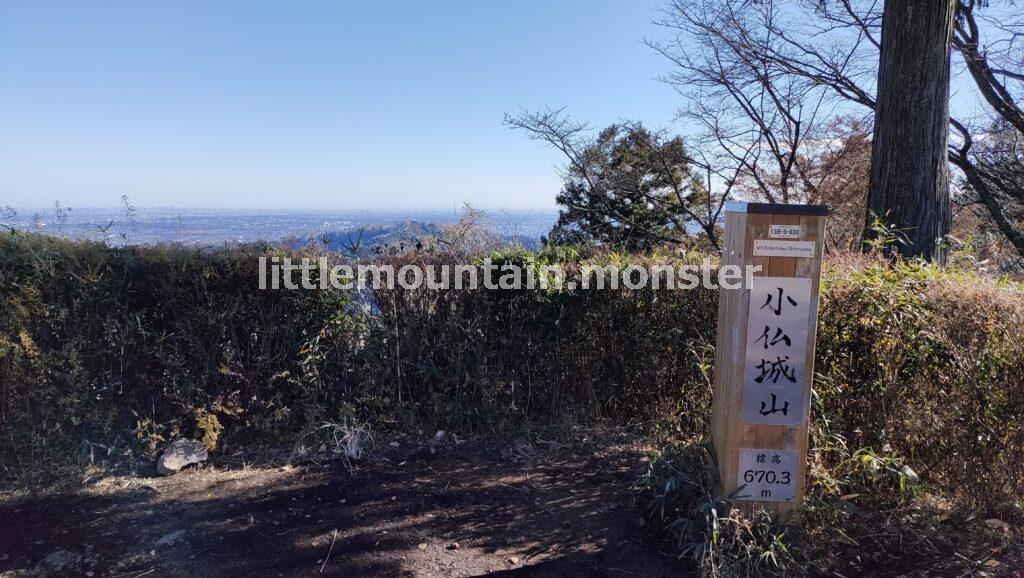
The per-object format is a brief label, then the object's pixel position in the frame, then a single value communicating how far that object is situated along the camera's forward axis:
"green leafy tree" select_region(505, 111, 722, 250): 10.49
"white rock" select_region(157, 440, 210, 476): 3.77
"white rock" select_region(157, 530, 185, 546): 2.95
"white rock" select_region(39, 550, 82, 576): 2.70
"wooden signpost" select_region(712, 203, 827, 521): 2.53
